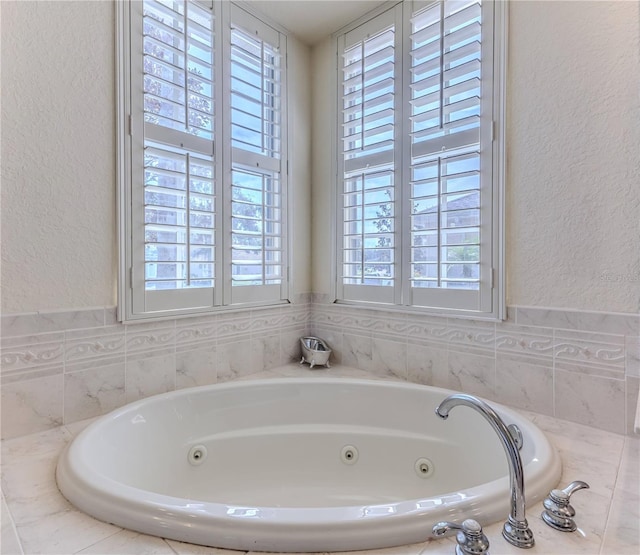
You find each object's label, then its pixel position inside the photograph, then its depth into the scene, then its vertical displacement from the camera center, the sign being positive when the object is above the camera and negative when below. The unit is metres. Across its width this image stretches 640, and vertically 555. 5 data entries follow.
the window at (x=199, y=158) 1.61 +0.58
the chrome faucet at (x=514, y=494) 0.78 -0.50
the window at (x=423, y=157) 1.67 +0.60
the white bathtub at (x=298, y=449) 1.16 -0.74
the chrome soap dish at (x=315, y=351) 2.20 -0.49
